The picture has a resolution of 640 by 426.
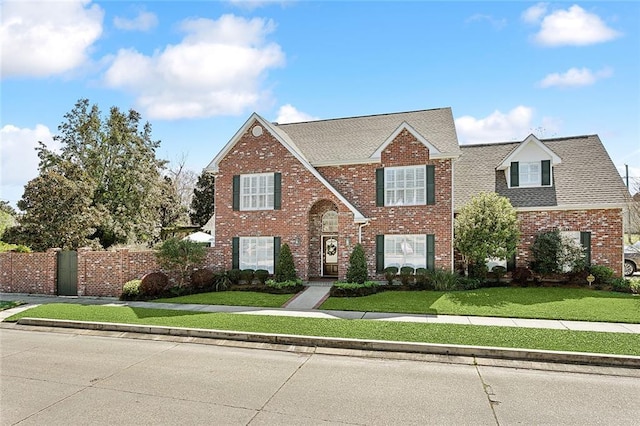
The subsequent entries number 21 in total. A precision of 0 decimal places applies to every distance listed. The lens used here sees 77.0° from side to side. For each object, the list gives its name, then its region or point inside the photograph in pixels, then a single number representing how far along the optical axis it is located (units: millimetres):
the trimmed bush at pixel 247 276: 17797
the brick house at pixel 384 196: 17375
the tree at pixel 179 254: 16766
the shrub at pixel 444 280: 15812
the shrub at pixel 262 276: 17609
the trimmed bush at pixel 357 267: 15781
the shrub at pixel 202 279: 17047
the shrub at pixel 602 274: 16281
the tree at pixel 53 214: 19578
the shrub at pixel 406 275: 16453
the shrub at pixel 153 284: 15844
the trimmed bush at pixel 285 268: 16875
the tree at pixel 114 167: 26641
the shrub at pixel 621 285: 15237
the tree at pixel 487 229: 15969
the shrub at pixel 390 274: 16828
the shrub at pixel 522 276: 16844
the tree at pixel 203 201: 36031
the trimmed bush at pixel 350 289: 15031
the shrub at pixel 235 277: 17875
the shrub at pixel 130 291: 15711
